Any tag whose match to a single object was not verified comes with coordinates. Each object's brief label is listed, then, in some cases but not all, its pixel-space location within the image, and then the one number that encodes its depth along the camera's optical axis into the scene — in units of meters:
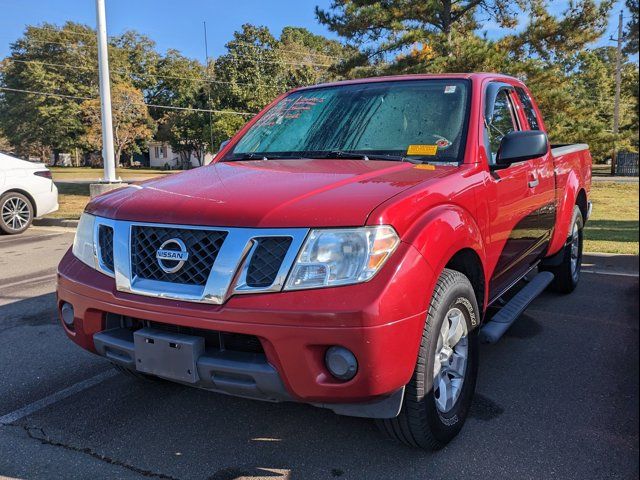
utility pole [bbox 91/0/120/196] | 11.75
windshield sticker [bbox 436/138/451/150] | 3.26
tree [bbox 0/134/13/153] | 57.93
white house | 67.69
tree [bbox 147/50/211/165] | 52.12
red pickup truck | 2.21
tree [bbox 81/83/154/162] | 49.38
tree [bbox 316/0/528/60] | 17.72
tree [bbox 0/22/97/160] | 50.72
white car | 10.05
